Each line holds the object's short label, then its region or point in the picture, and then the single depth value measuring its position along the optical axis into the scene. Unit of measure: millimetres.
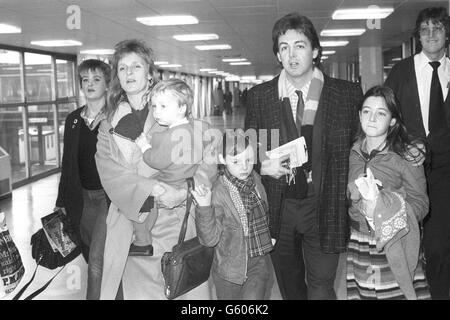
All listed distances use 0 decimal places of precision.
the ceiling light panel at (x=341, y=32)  8578
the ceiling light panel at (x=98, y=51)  10414
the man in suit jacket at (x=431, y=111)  2574
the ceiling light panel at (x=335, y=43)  10705
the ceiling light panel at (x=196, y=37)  8336
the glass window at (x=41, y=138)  11008
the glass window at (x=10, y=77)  8875
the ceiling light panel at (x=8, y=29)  6292
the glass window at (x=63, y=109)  12178
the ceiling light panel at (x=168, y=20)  6348
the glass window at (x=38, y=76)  9934
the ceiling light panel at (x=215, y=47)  10531
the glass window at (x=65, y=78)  11591
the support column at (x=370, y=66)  13117
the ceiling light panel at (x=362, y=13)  6430
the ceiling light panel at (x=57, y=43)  8445
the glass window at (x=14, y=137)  9492
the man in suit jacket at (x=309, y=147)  2088
